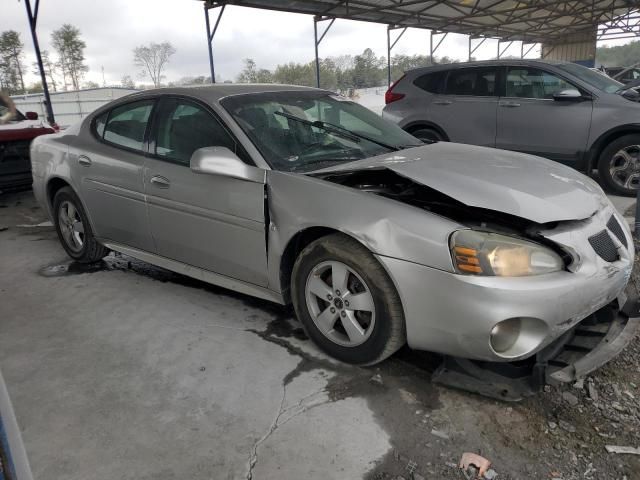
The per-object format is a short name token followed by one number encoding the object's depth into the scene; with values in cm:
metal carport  1240
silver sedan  220
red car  661
